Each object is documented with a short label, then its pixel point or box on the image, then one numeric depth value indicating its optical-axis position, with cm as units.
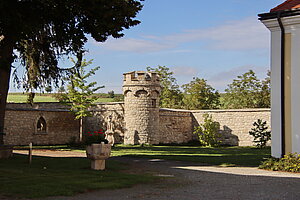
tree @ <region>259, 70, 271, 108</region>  3847
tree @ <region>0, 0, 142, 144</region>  1189
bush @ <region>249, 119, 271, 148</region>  2372
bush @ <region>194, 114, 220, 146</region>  2612
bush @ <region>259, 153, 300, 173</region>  1094
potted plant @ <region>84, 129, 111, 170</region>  1060
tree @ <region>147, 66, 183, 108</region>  4481
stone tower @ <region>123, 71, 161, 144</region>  2614
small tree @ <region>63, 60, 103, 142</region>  2597
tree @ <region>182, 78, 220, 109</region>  4228
